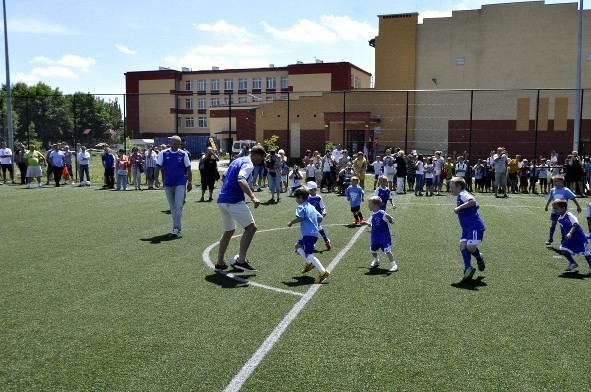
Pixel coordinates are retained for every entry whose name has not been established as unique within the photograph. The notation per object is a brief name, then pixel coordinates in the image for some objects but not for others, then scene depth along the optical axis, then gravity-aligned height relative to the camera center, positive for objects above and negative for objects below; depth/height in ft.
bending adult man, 29.14 -3.19
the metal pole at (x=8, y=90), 96.12 +8.23
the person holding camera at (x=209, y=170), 66.54 -3.18
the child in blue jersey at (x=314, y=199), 38.29 -3.69
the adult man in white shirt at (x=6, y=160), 90.27 -3.03
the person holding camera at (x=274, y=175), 70.33 -3.90
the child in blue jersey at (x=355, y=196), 48.24 -4.41
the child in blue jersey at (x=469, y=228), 28.76 -4.10
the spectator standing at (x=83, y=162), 87.51 -3.13
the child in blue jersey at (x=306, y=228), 28.43 -4.18
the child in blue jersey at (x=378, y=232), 31.58 -4.76
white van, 174.40 -0.80
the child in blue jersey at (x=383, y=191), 44.06 -3.57
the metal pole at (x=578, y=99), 85.87 +6.69
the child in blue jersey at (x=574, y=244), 31.37 -5.33
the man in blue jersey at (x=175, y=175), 40.24 -2.27
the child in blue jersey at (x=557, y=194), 38.86 -3.23
